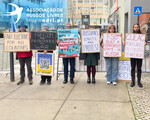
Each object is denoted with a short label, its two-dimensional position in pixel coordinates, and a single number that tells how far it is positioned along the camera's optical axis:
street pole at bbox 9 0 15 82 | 5.46
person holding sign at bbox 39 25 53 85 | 5.14
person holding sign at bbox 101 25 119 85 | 4.97
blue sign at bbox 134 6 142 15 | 8.40
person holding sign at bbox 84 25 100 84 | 5.03
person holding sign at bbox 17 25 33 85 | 5.09
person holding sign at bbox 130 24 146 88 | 4.71
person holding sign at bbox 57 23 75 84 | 5.13
